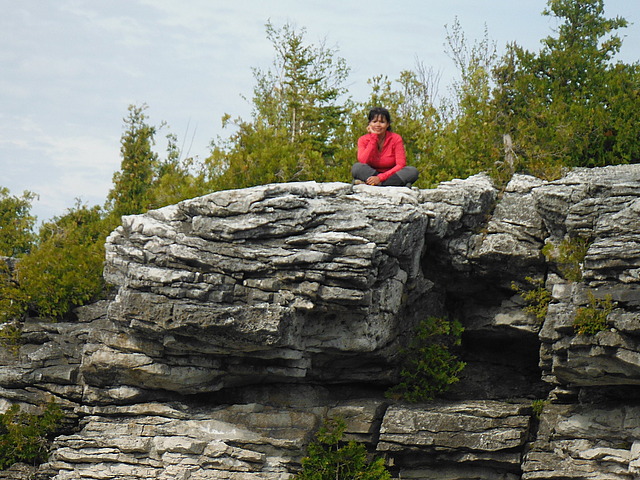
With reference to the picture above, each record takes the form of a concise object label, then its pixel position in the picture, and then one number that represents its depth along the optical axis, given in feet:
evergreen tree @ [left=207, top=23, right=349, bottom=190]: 72.13
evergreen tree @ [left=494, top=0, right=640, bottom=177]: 64.85
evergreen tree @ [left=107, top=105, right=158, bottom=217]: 88.99
